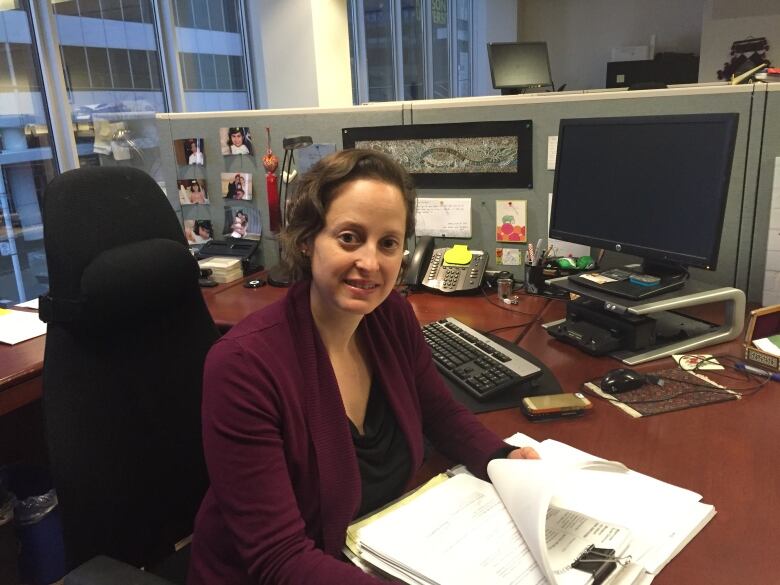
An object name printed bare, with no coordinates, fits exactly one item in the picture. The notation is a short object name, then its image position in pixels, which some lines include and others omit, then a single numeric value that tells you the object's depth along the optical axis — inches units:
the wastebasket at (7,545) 66.2
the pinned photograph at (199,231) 92.7
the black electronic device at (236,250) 86.7
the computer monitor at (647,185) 50.6
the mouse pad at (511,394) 46.3
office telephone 73.3
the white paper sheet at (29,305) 73.9
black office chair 36.7
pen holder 71.2
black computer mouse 47.1
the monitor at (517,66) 151.9
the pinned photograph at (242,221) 89.3
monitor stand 52.8
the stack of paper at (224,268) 82.4
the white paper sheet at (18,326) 63.1
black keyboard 47.4
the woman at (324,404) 31.7
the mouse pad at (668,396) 44.7
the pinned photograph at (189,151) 89.8
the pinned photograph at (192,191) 91.0
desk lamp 80.4
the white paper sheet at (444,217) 76.7
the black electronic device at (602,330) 54.2
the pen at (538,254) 70.8
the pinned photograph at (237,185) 87.7
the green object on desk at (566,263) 70.4
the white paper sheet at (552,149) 69.8
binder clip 29.3
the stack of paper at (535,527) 30.0
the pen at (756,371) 48.3
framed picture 71.9
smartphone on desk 43.7
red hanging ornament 84.5
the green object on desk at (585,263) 69.9
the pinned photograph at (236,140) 86.2
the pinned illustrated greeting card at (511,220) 73.7
